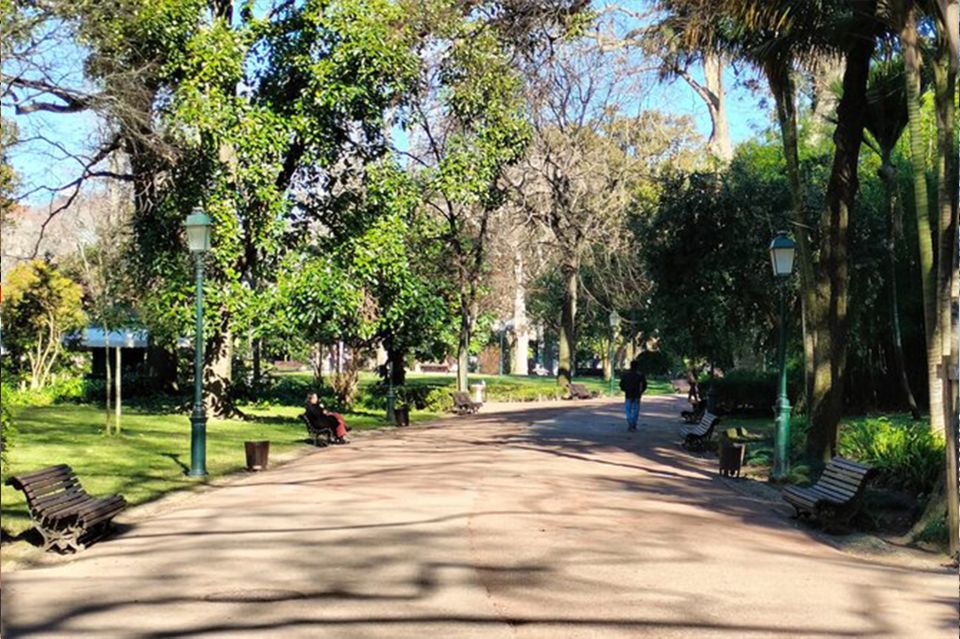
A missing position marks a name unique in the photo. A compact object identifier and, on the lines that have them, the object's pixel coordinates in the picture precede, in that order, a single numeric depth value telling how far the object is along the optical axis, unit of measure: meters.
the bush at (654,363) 71.12
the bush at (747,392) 32.31
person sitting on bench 20.03
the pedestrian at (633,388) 23.39
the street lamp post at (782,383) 15.37
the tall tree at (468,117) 28.11
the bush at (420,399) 33.47
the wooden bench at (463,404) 31.75
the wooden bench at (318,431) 20.06
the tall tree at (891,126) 20.88
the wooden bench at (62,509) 8.73
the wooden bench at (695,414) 25.58
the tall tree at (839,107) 14.39
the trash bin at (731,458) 15.78
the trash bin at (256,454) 15.53
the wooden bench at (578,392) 43.16
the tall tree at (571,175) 38.81
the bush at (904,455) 12.80
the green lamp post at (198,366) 14.40
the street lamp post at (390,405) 27.33
